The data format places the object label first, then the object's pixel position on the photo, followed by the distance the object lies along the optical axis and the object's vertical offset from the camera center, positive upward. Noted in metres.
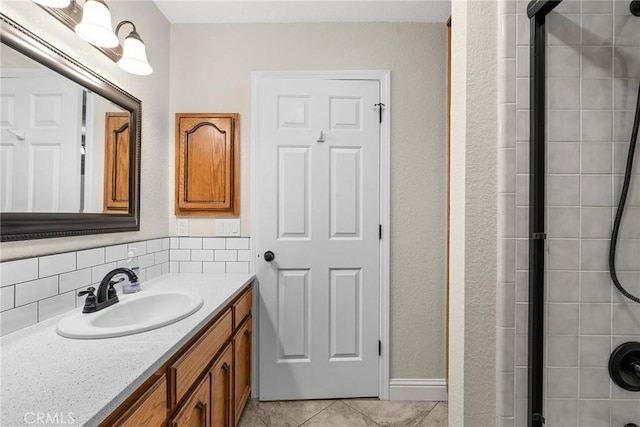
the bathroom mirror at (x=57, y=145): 0.96 +0.27
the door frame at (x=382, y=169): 1.96 +0.30
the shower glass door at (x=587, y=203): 0.99 +0.04
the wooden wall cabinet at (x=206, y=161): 1.96 +0.35
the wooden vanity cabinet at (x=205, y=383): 0.81 -0.61
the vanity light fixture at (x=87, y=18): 1.12 +0.76
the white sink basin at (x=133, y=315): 0.95 -0.39
